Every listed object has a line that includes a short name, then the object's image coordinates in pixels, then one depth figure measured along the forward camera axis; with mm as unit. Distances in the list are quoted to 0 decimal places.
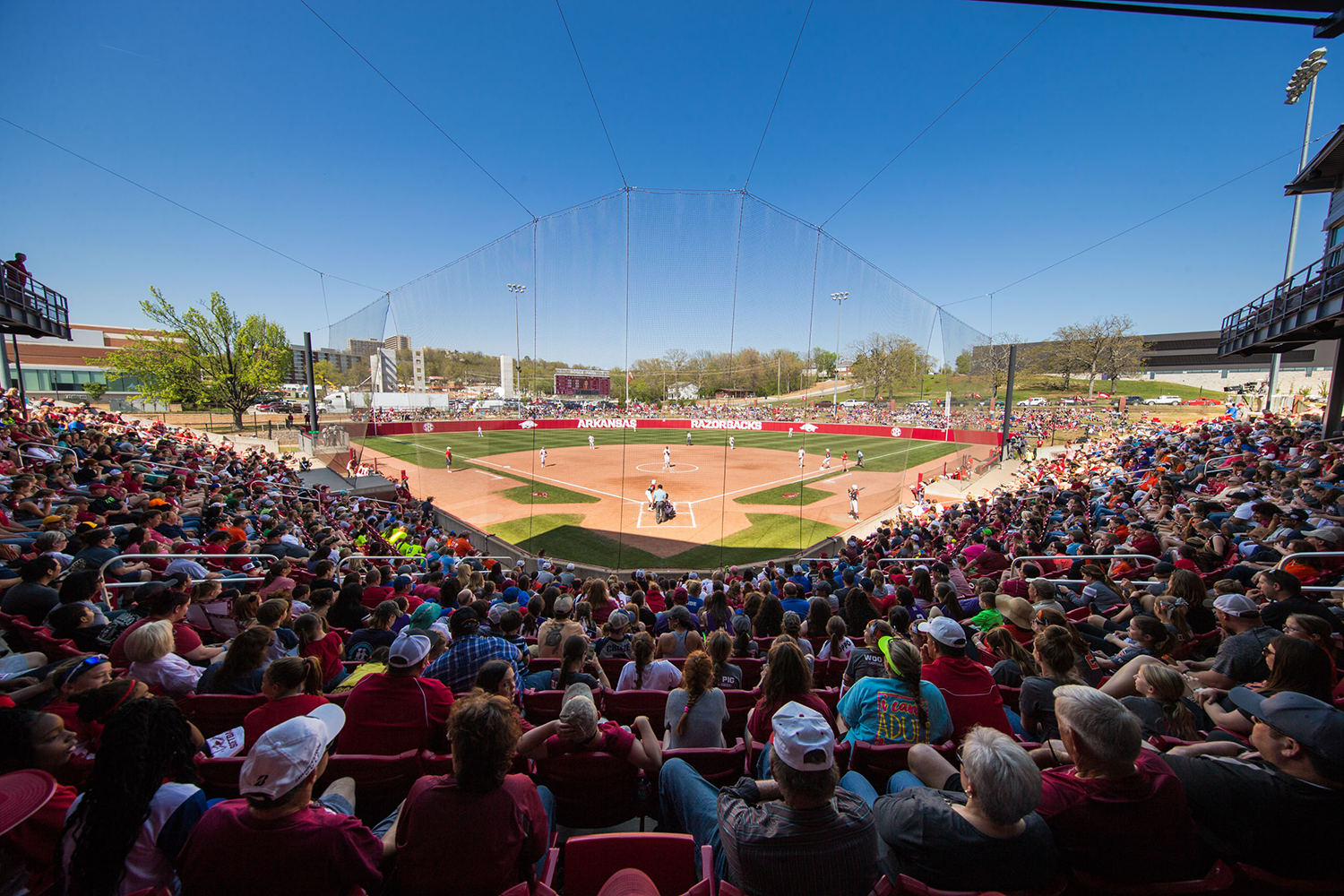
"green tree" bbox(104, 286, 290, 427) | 44000
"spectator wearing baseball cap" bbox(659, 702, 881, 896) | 1842
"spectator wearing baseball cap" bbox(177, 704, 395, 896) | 1795
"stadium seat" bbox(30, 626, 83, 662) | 4133
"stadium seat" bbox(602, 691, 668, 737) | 3840
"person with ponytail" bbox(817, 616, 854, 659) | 5027
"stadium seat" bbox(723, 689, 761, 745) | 3961
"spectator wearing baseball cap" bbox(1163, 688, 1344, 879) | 2135
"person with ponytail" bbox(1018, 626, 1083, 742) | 3399
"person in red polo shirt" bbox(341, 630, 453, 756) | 3041
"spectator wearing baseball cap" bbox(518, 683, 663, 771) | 2633
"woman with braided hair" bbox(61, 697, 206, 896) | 1925
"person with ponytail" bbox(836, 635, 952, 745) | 3062
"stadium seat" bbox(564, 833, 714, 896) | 2250
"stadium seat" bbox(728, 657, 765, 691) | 4841
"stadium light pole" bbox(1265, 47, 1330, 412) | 20016
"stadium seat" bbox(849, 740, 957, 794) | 2863
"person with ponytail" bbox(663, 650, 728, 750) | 3211
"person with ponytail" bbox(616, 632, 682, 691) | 4141
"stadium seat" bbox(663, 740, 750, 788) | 2934
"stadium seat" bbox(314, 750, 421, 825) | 2773
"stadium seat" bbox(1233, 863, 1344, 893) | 2002
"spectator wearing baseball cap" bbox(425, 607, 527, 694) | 3904
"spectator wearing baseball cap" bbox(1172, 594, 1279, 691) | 3680
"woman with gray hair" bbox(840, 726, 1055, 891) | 1895
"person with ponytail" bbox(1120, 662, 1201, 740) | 3104
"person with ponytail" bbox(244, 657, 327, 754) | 2939
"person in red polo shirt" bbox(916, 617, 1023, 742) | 3305
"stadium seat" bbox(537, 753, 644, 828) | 2787
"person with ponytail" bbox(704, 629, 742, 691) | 4145
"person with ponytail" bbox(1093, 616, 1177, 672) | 4000
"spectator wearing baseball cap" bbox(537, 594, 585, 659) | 5035
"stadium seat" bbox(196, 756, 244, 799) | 2738
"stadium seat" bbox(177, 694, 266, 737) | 3471
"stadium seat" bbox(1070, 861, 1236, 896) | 1974
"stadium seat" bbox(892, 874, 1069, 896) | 1877
